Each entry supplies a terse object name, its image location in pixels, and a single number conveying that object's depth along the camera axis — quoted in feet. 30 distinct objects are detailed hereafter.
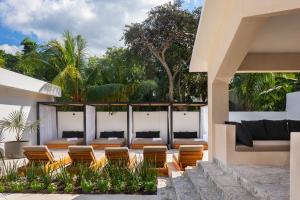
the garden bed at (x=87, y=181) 17.50
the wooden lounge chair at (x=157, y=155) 22.44
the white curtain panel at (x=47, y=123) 39.52
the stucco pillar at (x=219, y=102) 19.62
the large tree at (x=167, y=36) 50.05
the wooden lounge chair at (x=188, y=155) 23.72
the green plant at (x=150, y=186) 17.39
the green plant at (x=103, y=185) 17.42
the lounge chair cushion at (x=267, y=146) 16.41
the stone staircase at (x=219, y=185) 11.10
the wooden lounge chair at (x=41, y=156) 23.24
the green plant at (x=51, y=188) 17.56
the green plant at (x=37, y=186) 17.87
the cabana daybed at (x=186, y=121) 42.69
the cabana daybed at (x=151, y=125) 42.08
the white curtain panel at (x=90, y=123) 39.27
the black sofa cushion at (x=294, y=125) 19.34
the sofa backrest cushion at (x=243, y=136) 16.69
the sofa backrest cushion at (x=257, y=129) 18.97
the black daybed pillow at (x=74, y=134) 42.29
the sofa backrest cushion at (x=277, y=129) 18.82
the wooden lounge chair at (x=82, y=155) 22.81
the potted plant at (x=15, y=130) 30.14
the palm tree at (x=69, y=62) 42.73
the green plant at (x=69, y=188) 17.48
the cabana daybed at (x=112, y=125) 42.47
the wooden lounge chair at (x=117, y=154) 22.77
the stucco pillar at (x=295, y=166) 7.41
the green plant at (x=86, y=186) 17.36
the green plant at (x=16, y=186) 17.72
